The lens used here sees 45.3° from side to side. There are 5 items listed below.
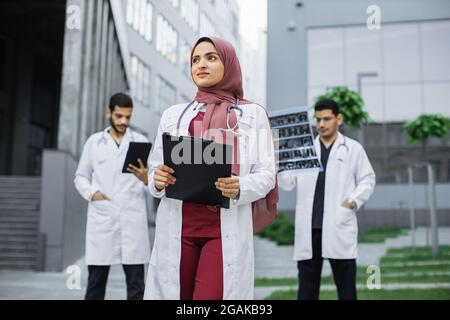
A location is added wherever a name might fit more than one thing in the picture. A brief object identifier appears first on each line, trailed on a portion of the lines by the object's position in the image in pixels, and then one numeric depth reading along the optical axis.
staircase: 9.36
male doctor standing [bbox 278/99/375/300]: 4.17
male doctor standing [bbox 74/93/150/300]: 4.35
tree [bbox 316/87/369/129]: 11.89
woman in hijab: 2.54
